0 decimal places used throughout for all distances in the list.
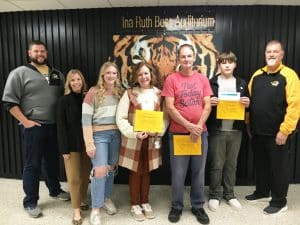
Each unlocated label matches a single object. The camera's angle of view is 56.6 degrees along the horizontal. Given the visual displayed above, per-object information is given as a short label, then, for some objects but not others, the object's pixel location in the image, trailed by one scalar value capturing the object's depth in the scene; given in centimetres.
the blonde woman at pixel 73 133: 242
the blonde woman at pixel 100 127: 240
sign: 314
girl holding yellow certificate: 244
